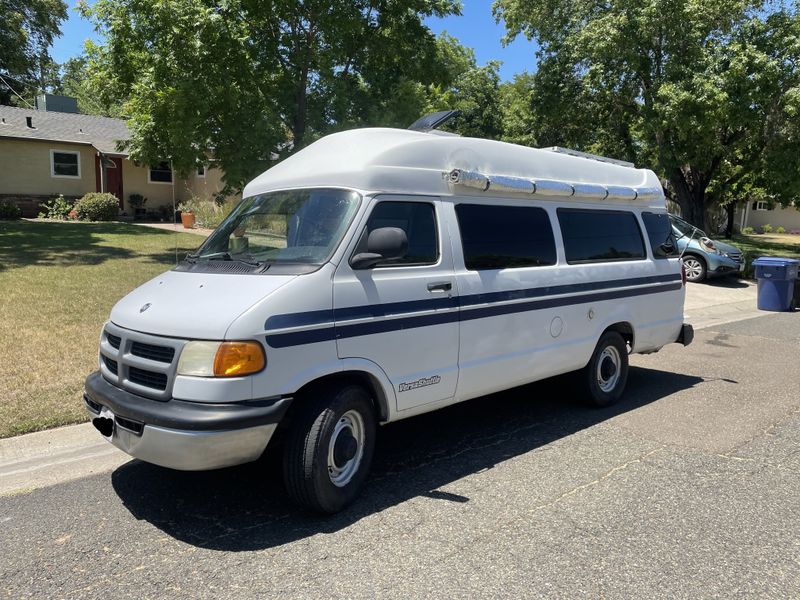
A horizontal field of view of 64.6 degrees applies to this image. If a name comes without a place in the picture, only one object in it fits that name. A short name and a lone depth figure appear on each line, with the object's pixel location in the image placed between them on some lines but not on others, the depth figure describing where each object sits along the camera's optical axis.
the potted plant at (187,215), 23.05
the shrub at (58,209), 25.20
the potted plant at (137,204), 27.98
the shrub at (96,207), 24.73
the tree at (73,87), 53.52
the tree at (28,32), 25.33
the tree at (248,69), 12.41
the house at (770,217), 44.28
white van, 3.56
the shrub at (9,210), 23.70
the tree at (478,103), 35.81
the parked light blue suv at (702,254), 16.28
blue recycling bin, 13.18
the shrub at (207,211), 22.04
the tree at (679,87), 16.44
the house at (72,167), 25.31
